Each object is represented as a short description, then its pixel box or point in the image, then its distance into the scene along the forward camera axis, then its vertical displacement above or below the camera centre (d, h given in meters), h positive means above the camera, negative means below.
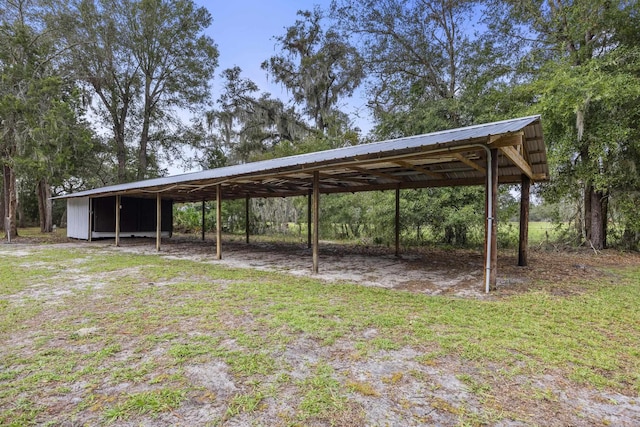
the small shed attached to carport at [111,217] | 13.04 -0.18
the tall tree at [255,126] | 17.52 +4.90
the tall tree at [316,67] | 16.59 +7.94
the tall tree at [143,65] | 14.85 +7.73
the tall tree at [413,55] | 11.32 +6.12
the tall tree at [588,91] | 7.57 +3.01
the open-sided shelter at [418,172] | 4.26 +0.85
